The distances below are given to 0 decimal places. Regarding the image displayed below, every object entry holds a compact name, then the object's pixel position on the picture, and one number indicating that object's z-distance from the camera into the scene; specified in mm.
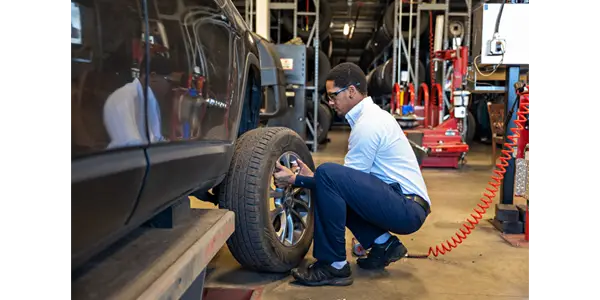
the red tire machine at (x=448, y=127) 6051
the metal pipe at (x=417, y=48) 9008
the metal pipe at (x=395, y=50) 9031
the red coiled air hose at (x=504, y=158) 2934
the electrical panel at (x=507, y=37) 3246
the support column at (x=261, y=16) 7566
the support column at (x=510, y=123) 3465
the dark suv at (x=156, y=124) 829
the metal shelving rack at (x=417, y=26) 8844
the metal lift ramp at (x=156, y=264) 1060
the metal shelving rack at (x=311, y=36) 8406
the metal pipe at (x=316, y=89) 8367
